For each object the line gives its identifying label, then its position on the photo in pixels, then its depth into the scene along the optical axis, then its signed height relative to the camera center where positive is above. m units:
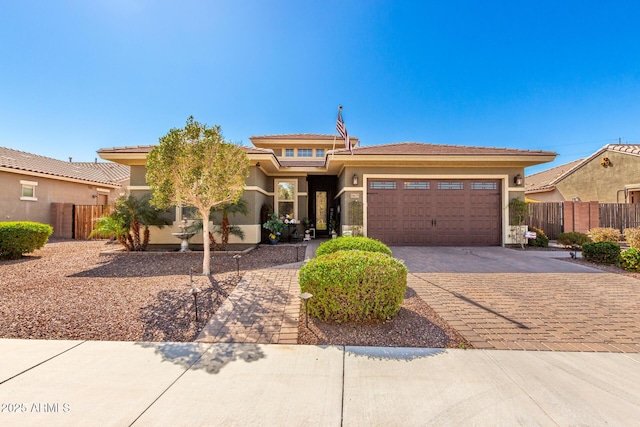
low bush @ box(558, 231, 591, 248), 10.41 -0.83
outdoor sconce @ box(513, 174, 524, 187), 10.66 +1.52
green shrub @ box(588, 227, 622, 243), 9.39 -0.60
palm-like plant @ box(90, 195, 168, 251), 8.88 -0.16
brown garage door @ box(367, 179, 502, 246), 10.79 +0.15
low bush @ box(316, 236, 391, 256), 5.45 -0.62
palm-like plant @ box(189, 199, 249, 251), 9.46 -0.38
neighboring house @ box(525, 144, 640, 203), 14.65 +2.40
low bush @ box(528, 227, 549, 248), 10.73 -0.95
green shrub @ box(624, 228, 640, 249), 7.01 -0.51
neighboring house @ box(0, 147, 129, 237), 12.70 +1.65
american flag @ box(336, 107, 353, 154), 9.72 +3.24
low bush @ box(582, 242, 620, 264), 7.39 -0.97
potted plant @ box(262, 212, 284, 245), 11.41 -0.47
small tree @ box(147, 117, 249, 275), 6.04 +1.11
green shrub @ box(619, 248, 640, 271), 6.66 -1.05
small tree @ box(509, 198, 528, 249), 10.44 +0.13
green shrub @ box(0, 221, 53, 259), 8.12 -0.75
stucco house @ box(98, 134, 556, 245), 10.55 +0.87
